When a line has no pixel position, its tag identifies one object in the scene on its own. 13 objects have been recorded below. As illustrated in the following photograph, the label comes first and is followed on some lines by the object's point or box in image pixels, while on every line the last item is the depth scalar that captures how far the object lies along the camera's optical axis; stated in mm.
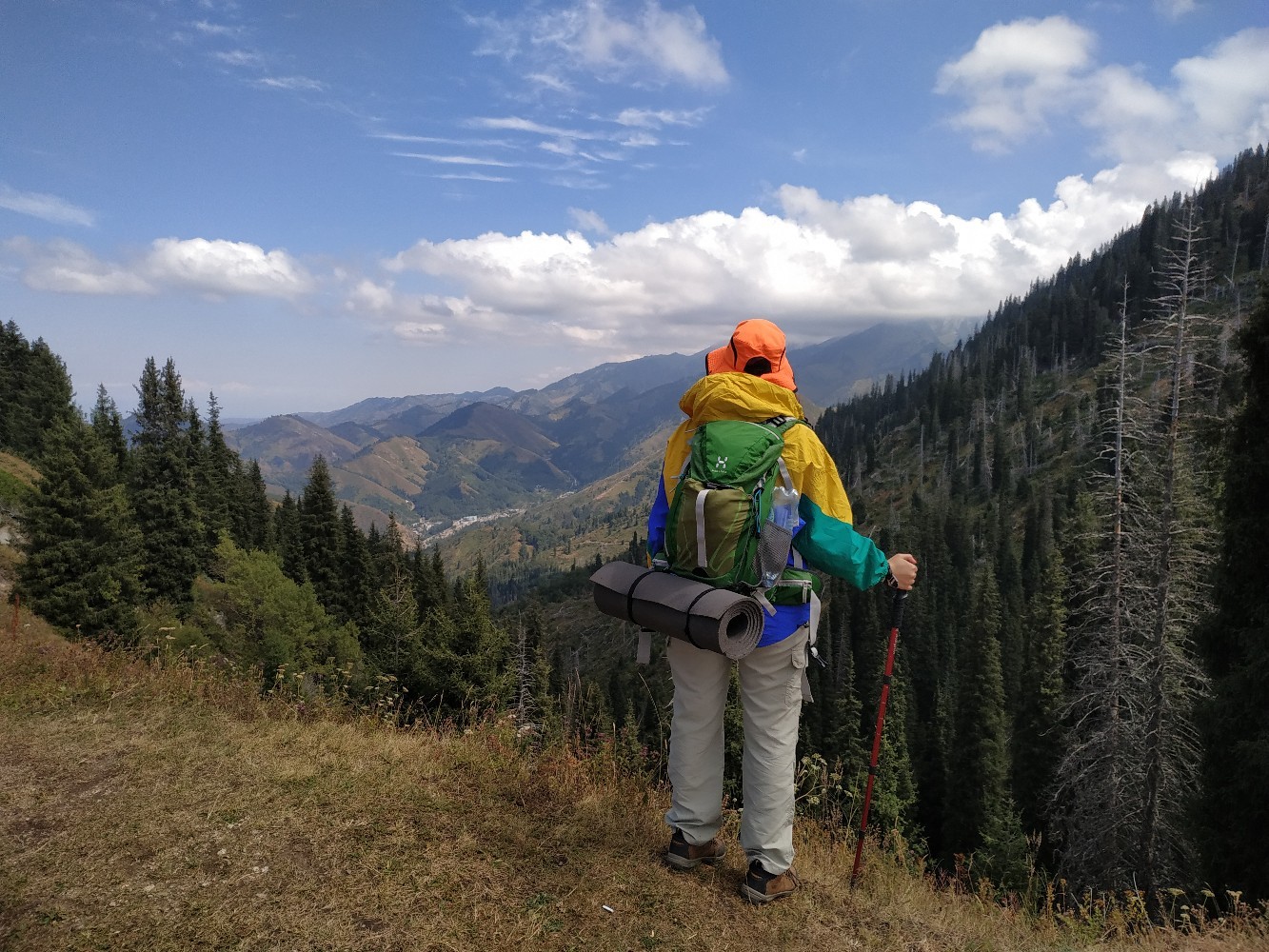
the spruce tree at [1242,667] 10609
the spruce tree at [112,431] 42906
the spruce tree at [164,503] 35906
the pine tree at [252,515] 51438
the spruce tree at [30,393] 51156
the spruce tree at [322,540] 42281
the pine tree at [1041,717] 29109
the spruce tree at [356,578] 43812
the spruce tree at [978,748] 35844
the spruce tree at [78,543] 22844
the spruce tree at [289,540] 42219
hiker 4102
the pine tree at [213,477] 44812
